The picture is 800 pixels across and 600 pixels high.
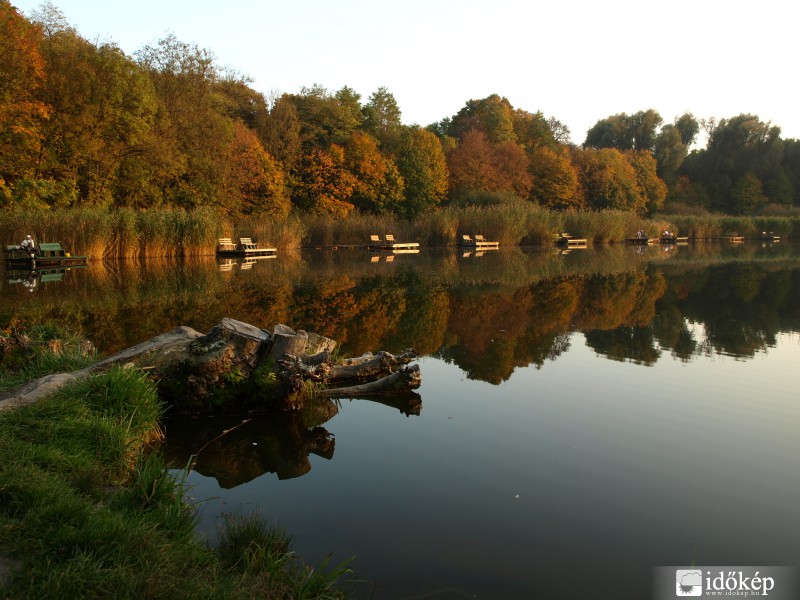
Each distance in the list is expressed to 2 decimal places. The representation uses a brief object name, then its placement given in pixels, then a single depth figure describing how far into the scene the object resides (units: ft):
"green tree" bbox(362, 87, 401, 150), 195.00
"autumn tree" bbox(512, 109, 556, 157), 232.73
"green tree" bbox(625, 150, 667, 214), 244.01
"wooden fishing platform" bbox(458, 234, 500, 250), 125.08
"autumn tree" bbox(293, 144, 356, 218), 155.84
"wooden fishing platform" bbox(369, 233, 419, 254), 120.86
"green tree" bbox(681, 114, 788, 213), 256.93
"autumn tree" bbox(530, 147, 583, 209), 198.90
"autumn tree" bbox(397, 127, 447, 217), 180.34
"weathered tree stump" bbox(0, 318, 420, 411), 20.61
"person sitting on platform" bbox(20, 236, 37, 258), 75.56
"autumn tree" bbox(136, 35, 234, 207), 115.75
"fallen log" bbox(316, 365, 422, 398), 23.29
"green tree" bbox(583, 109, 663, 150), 285.84
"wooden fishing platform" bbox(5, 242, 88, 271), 75.97
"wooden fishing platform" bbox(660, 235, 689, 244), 175.42
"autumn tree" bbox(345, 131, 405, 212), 167.84
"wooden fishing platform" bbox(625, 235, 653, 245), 164.42
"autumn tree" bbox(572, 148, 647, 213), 217.15
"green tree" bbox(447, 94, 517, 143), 217.77
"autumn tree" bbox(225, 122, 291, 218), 132.67
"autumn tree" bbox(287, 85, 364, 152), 167.32
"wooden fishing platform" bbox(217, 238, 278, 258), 105.70
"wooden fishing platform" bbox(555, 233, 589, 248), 142.92
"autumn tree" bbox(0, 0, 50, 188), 80.64
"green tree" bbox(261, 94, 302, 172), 155.74
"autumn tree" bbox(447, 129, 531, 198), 185.88
